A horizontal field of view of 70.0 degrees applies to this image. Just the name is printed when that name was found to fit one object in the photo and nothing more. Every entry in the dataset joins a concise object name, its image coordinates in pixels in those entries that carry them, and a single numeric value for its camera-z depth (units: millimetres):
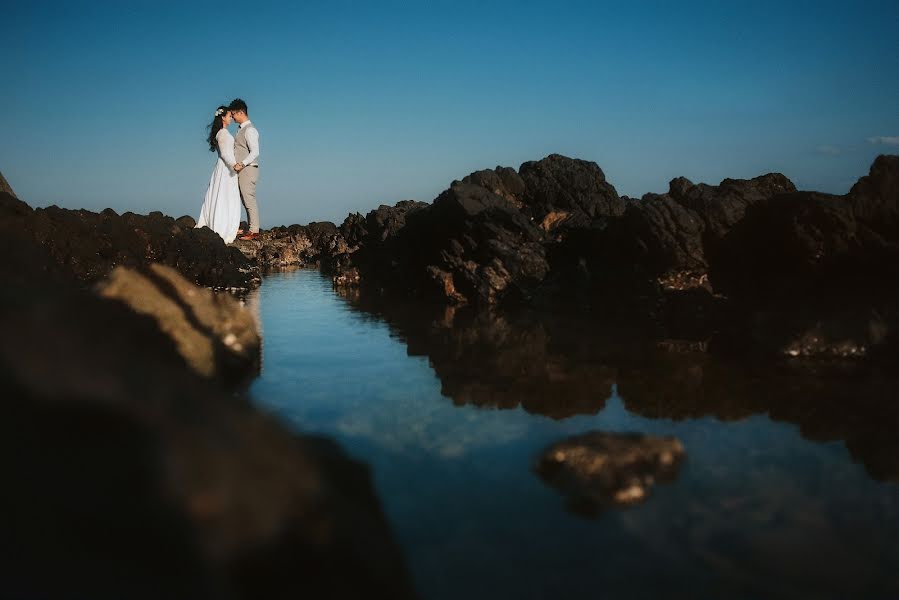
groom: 18406
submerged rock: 3512
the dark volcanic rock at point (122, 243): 12570
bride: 18406
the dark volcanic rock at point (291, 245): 27094
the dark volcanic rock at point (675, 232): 11211
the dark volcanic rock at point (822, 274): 7094
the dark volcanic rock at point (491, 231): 12867
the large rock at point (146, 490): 1822
